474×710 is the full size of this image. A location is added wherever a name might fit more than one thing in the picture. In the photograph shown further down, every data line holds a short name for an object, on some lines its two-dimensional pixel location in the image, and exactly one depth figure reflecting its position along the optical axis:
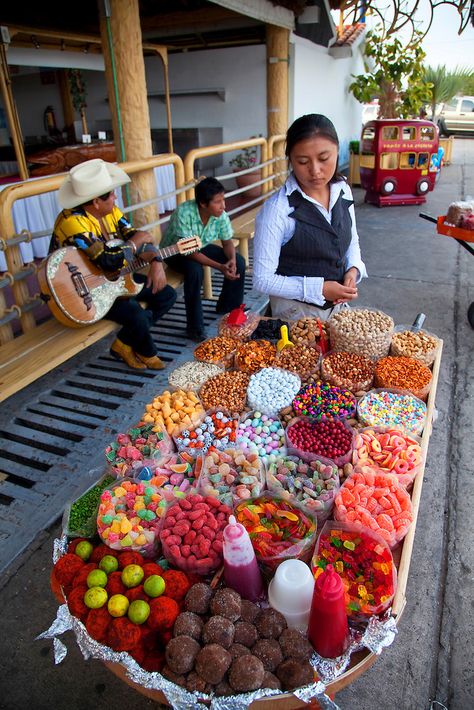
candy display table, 1.21
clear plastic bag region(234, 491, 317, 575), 1.50
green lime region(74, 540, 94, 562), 1.56
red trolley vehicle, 8.90
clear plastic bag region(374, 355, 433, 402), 2.32
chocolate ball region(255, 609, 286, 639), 1.30
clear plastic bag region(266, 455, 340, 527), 1.69
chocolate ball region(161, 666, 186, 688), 1.21
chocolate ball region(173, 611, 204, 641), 1.27
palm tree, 15.05
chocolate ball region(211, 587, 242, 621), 1.31
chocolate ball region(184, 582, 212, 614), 1.34
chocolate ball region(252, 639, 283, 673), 1.23
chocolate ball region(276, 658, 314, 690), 1.20
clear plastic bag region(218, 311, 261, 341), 2.88
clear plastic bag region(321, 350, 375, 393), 2.34
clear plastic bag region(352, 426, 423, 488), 1.83
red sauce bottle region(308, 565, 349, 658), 1.22
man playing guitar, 3.23
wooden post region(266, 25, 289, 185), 7.39
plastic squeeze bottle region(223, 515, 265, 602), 1.35
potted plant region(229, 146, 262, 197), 9.08
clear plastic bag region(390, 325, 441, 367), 2.53
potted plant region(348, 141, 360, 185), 11.10
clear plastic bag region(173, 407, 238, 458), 2.02
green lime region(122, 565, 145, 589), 1.42
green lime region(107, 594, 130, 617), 1.34
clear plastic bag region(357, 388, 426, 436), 2.10
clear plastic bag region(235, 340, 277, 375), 2.56
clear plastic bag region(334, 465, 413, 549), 1.59
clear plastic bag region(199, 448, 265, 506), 1.74
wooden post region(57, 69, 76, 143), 10.61
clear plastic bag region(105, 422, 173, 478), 1.90
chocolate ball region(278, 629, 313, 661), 1.25
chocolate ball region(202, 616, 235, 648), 1.24
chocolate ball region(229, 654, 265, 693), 1.17
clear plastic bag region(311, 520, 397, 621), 1.37
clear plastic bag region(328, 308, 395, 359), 2.49
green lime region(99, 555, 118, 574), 1.47
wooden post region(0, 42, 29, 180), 5.94
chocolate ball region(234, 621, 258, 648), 1.27
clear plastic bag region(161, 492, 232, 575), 1.49
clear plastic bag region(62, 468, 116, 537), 1.68
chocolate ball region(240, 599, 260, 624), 1.33
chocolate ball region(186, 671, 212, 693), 1.18
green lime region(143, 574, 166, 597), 1.38
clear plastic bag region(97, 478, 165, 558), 1.57
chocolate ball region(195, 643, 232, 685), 1.18
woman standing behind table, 2.25
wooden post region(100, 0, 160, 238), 4.03
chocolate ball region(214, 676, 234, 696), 1.18
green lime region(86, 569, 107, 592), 1.42
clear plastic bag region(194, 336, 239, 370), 2.69
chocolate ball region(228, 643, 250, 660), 1.23
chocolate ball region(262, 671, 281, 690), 1.20
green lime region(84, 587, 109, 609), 1.36
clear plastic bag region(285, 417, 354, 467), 1.89
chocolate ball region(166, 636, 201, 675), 1.20
